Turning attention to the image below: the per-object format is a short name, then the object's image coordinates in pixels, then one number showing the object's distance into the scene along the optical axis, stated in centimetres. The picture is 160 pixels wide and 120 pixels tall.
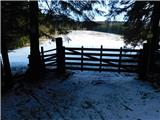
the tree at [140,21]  543
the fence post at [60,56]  560
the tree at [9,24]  466
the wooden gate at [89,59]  560
